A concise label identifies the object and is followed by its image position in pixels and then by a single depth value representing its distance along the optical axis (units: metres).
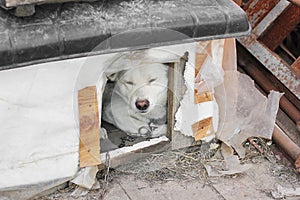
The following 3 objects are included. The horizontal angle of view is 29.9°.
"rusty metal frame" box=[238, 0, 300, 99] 3.96
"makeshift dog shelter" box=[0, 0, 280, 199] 2.61
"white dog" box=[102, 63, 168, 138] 3.37
